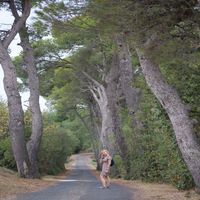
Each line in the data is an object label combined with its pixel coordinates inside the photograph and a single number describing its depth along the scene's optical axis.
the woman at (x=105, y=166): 17.38
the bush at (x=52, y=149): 34.53
